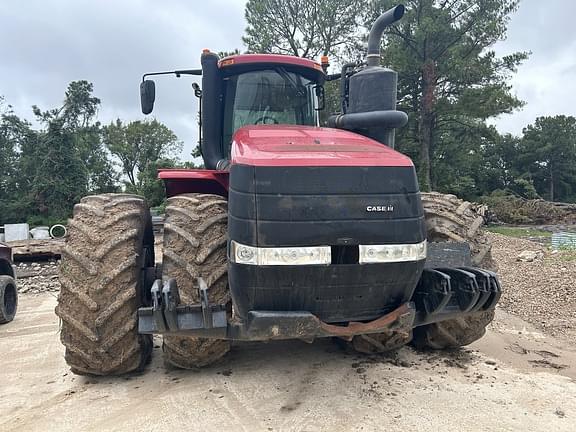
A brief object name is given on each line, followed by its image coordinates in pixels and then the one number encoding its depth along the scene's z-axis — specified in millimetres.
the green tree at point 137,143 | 43719
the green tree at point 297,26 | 26469
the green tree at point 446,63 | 22594
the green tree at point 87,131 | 32438
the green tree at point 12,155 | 30766
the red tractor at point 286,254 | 2680
